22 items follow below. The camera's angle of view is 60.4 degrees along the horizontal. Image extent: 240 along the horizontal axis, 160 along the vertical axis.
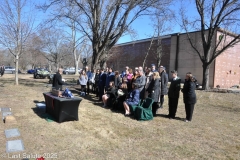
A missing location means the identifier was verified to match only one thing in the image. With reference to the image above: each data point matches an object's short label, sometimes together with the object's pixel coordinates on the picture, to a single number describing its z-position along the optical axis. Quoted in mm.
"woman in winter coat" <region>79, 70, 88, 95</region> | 11727
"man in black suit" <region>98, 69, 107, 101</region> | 10181
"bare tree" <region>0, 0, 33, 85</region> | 15219
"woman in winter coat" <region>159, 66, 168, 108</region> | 8312
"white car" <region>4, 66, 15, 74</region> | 46331
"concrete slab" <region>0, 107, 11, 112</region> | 7262
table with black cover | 6074
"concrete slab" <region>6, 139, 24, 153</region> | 4260
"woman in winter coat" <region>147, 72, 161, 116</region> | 7590
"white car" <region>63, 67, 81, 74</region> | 52997
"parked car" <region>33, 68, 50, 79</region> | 28469
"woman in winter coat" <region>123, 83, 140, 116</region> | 7613
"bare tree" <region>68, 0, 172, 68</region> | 13779
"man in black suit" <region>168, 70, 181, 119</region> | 7320
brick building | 23312
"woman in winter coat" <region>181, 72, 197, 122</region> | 7062
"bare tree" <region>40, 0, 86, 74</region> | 13641
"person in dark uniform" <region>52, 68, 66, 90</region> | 8508
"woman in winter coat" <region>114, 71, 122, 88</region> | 9158
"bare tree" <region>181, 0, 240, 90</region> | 14422
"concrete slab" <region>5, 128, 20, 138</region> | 5046
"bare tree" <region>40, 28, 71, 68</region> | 41425
